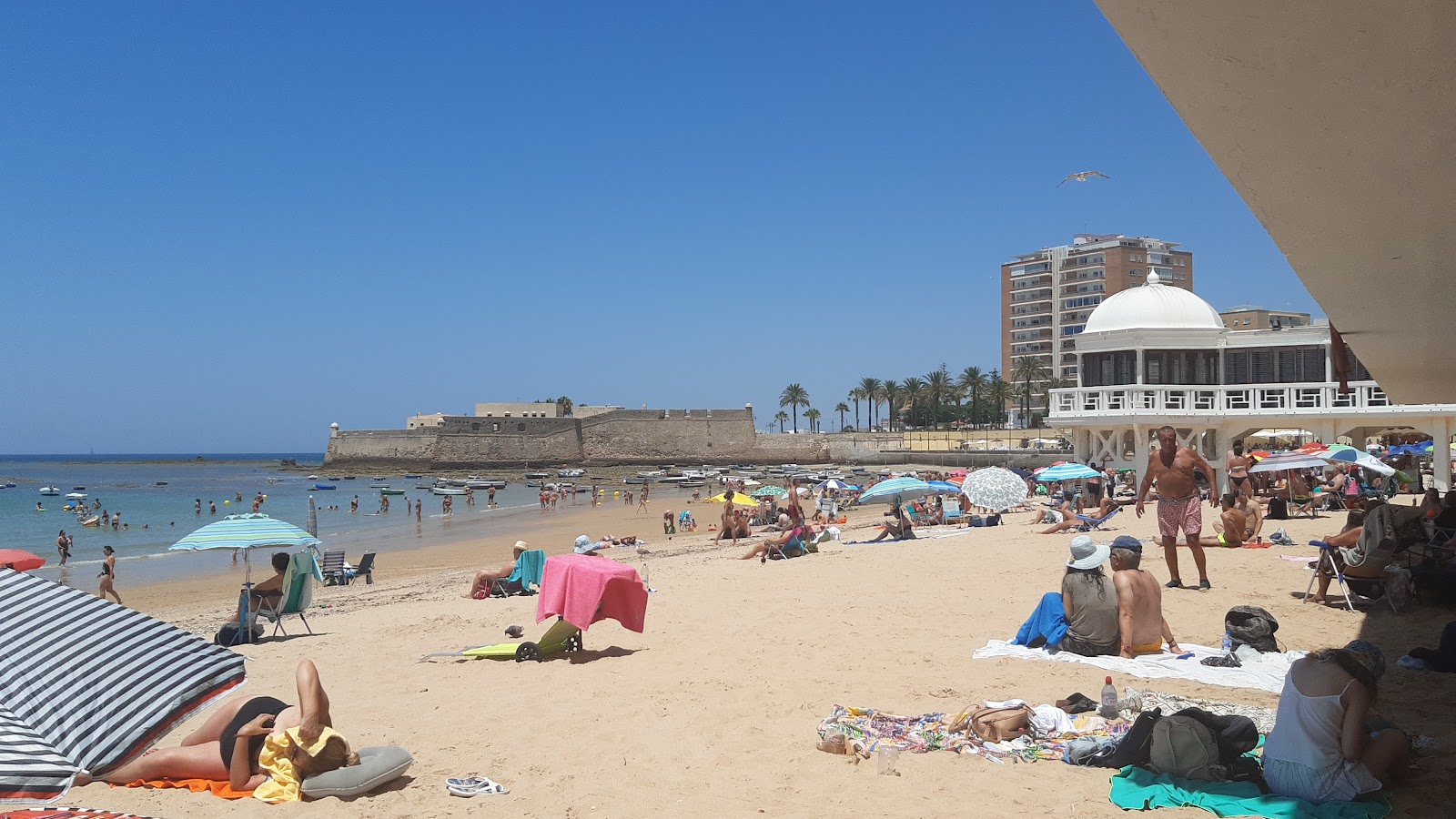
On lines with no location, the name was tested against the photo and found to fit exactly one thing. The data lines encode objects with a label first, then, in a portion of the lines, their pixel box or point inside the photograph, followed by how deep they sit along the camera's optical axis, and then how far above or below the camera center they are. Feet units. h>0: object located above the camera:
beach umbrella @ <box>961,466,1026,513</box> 61.26 -4.19
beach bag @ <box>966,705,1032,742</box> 16.67 -5.18
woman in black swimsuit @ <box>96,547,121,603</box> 44.60 -6.90
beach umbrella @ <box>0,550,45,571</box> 28.71 -3.87
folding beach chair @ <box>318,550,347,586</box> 59.93 -8.69
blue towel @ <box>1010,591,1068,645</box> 22.84 -4.77
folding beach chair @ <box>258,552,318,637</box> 33.86 -5.80
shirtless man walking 29.50 -2.18
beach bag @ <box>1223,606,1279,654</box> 21.48 -4.60
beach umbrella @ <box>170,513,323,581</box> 32.73 -3.66
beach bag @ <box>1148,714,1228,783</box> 14.37 -4.93
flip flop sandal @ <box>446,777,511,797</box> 15.76 -5.89
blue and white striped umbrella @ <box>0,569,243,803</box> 11.85 -3.41
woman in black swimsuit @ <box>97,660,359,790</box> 16.01 -5.35
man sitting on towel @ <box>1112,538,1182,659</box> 22.11 -4.39
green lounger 26.05 -5.87
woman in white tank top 13.43 -4.52
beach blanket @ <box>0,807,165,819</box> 10.17 -4.07
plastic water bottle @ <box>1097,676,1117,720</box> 17.25 -4.99
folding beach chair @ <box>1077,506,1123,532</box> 54.70 -5.74
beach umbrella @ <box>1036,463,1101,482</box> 69.31 -3.57
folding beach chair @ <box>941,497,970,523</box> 71.26 -7.29
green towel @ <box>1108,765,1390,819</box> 13.01 -5.33
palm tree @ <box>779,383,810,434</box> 354.54 +10.44
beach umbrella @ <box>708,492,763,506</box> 81.30 -6.17
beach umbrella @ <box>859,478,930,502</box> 61.52 -4.15
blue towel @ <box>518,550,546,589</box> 42.60 -6.20
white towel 19.84 -5.24
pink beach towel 25.46 -4.42
